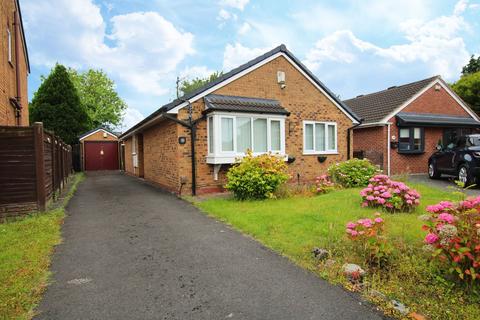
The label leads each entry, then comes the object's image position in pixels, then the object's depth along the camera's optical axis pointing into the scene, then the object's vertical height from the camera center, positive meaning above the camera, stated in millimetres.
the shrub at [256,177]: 8461 -729
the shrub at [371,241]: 3670 -1173
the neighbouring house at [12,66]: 9216 +3346
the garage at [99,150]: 26172 +480
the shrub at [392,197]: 6324 -1013
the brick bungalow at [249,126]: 10047 +1071
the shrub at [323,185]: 9492 -1117
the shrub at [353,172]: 10281 -767
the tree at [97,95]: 43562 +9190
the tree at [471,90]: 24369 +4979
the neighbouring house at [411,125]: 15703 +1395
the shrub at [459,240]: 3004 -964
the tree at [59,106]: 25062 +4314
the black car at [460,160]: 10406 -417
